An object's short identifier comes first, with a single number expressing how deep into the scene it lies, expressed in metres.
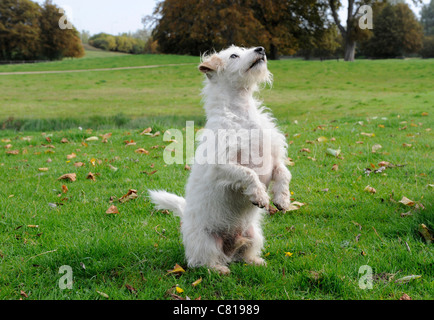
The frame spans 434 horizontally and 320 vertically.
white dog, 3.42
